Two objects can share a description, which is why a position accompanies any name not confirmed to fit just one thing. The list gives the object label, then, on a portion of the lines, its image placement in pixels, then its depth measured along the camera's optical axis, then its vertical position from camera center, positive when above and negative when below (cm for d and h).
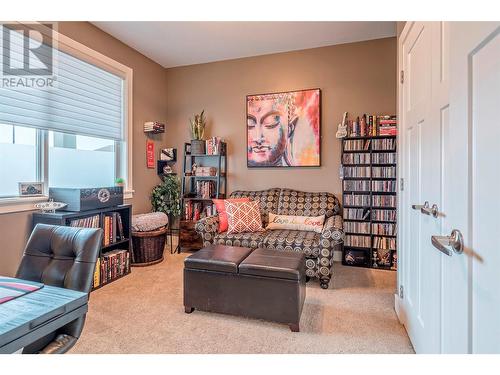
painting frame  354 +77
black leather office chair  121 -37
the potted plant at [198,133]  383 +83
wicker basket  321 -78
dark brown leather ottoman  185 -75
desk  76 -42
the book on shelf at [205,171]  382 +23
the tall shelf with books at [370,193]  312 -8
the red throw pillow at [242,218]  306 -38
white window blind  229 +90
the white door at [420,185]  128 +1
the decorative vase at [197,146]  382 +60
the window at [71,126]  232 +64
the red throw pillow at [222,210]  315 -31
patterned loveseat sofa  258 -53
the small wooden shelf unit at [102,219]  236 -32
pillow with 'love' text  312 -45
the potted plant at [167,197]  392 -17
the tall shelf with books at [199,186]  370 +1
